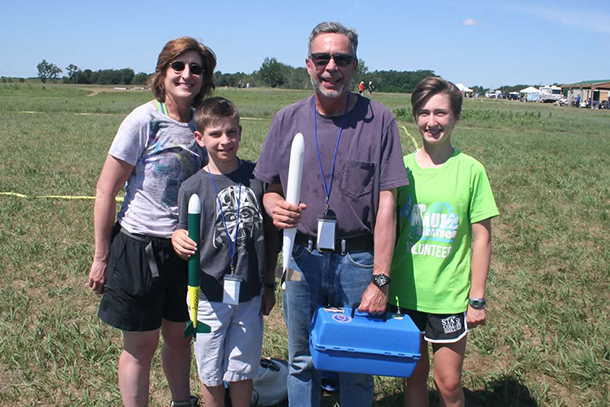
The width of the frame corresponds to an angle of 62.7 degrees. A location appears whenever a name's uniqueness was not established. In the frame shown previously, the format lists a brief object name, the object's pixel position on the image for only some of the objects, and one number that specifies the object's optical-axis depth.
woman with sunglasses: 2.49
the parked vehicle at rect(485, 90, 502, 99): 110.51
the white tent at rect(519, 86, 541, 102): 88.95
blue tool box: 2.21
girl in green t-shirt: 2.44
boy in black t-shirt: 2.47
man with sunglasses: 2.32
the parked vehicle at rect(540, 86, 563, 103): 82.06
